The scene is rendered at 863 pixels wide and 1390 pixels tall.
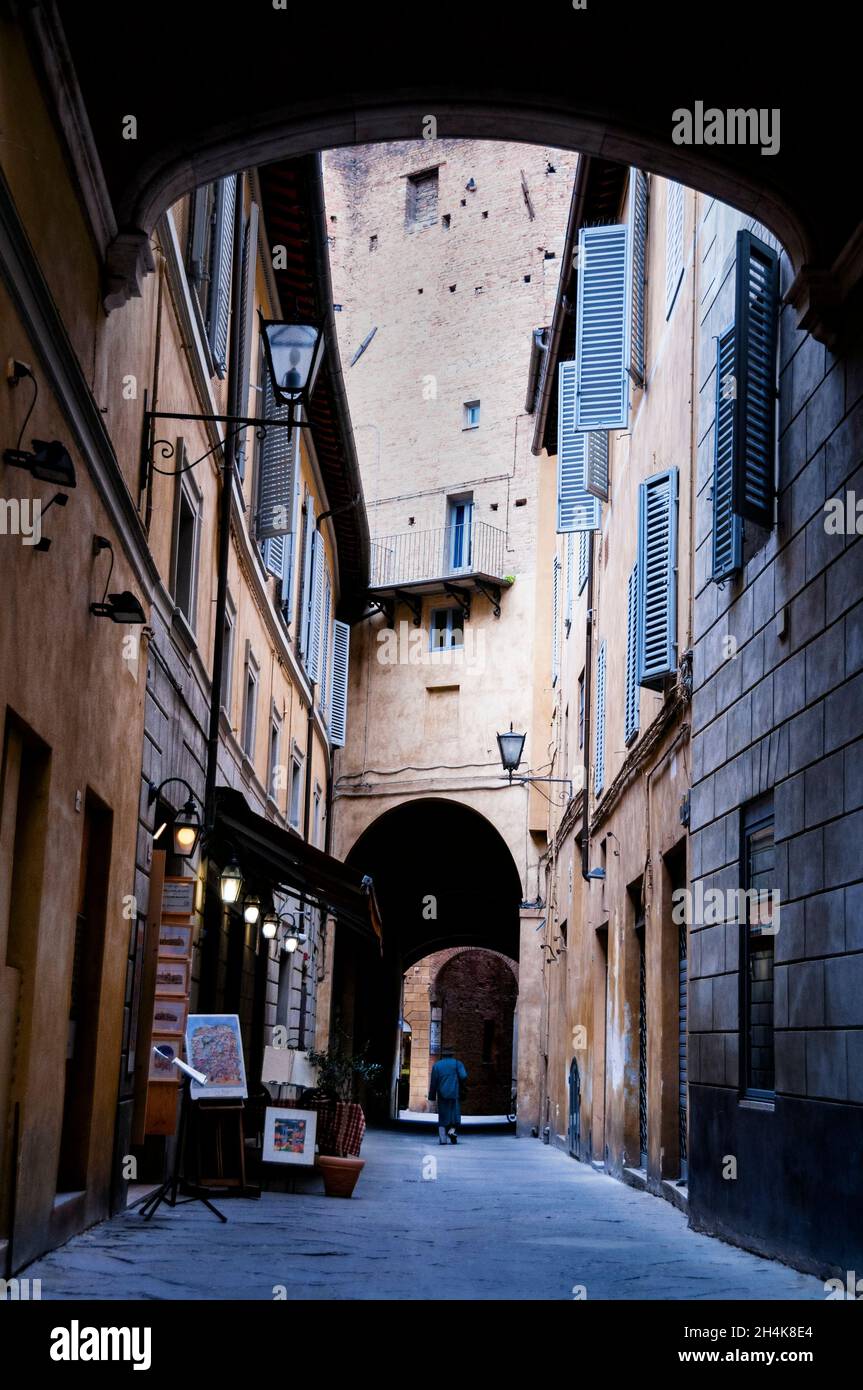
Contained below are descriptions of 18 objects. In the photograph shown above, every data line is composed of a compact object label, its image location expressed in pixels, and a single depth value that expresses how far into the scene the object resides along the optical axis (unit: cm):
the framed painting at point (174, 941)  1070
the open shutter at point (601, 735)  1912
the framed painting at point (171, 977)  1063
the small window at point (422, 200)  3572
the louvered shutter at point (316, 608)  2375
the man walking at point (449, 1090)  2439
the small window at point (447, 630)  3052
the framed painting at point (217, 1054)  1098
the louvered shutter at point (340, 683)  2944
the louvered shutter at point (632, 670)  1435
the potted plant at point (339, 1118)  1256
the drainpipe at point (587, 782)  2000
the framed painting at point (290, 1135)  1239
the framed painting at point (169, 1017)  1060
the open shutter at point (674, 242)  1330
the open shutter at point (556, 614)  2783
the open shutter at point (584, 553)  2158
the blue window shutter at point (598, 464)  1911
